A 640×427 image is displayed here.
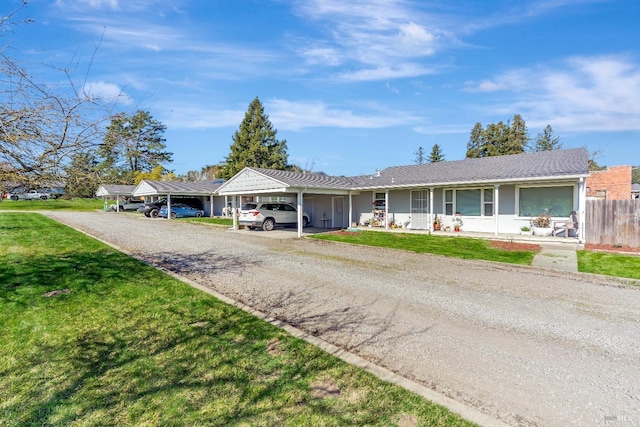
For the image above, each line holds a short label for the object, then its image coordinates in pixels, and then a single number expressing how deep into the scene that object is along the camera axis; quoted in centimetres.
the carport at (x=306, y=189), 1753
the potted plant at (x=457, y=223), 1786
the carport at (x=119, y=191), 3910
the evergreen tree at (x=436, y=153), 6234
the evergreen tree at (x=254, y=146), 5031
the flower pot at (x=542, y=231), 1512
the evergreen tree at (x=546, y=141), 5291
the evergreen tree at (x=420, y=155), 6919
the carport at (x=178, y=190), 3038
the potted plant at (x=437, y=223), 1852
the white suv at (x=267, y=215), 2017
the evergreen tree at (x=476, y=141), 5306
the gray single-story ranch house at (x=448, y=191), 1504
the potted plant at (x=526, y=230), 1555
